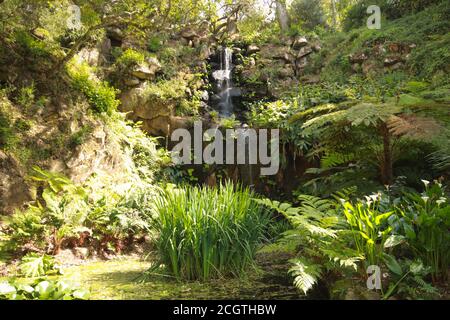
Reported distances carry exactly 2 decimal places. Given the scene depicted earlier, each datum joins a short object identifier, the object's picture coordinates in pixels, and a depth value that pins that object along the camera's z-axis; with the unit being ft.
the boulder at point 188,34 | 40.04
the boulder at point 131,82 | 30.45
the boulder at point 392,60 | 31.50
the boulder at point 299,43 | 41.09
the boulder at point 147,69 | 30.76
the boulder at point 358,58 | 33.86
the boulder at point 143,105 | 30.04
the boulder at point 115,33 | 33.19
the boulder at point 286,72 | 36.73
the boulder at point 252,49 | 40.29
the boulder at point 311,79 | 36.24
